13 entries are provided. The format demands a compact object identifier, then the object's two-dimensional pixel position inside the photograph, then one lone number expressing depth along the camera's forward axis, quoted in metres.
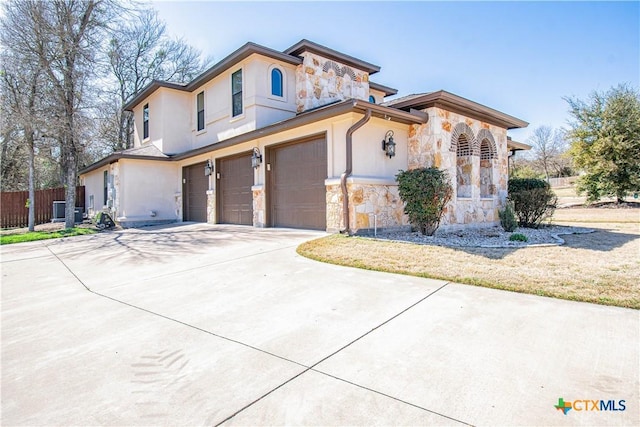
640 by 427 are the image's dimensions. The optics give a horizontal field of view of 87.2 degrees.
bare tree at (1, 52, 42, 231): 12.19
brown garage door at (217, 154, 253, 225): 11.90
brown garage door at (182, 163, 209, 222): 14.11
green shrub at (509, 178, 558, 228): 10.43
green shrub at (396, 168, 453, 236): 7.95
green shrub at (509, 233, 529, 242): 7.72
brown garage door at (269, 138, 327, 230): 9.40
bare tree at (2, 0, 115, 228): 11.95
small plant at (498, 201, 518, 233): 9.66
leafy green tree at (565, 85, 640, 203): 17.23
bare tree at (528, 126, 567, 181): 42.09
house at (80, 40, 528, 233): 8.86
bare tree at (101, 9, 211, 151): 24.36
